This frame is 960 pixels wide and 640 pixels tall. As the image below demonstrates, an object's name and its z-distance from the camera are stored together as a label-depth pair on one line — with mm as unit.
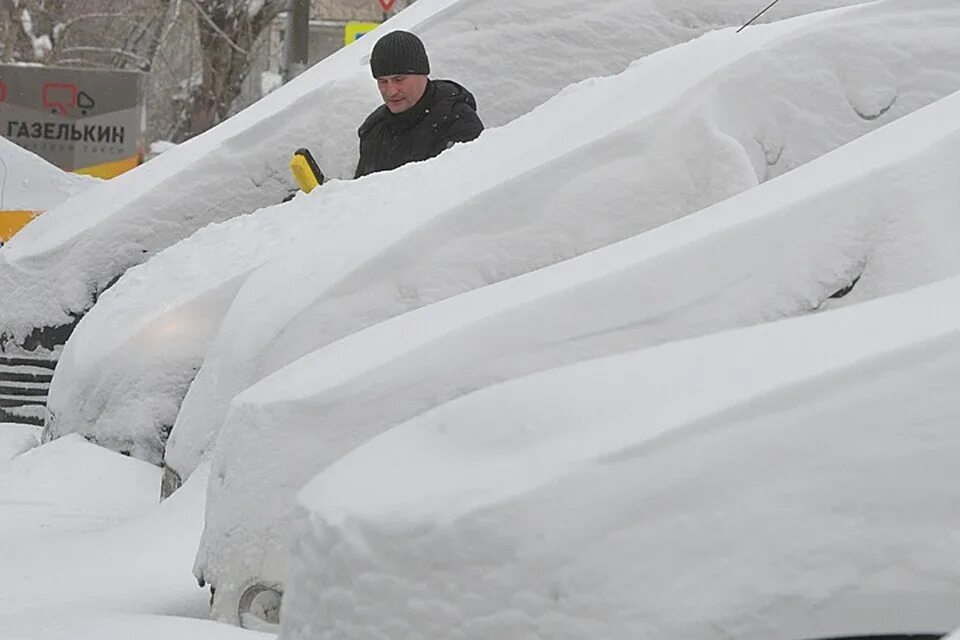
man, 13508
